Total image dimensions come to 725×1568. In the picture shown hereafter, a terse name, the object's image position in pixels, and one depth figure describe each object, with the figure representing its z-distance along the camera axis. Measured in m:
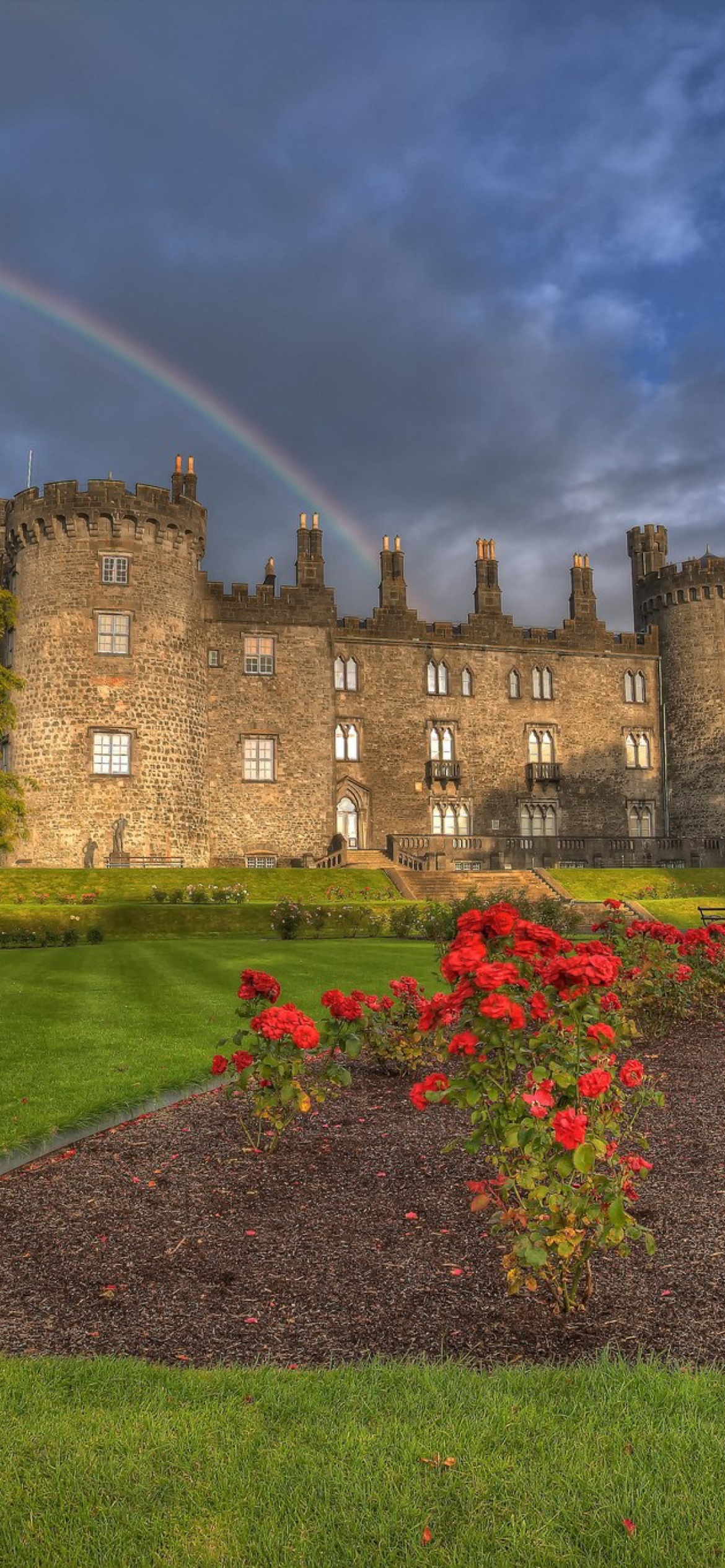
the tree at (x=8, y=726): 29.33
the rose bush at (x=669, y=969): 11.56
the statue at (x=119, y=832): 38.06
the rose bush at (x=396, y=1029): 9.69
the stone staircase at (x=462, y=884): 33.47
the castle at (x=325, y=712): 39.22
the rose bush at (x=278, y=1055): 7.30
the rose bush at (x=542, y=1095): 4.71
